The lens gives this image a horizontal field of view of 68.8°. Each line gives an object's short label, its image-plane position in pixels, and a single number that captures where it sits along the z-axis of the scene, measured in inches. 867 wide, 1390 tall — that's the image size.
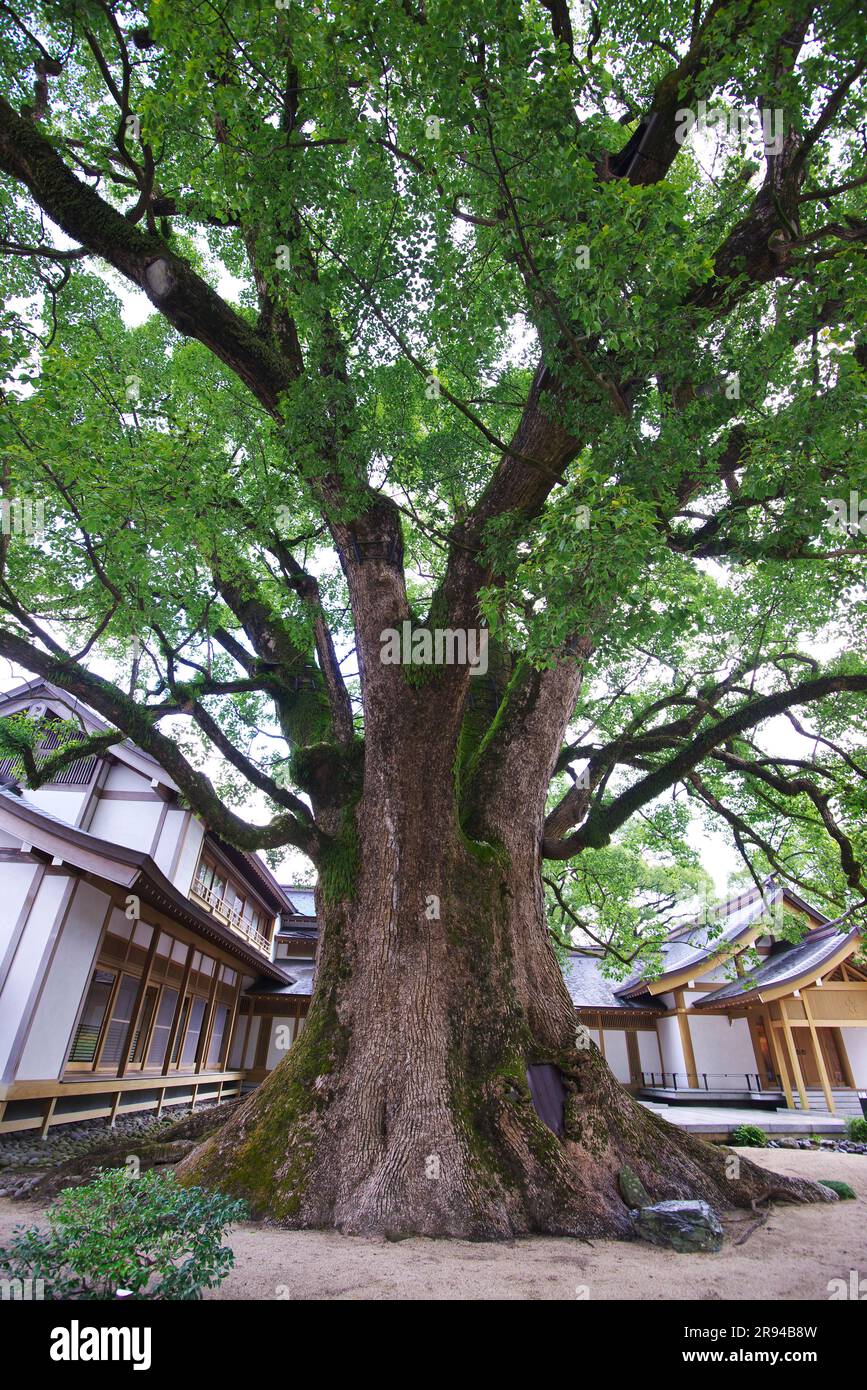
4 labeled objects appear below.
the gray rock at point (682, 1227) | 165.3
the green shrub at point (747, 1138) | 433.4
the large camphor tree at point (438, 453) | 146.3
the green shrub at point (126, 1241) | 86.4
